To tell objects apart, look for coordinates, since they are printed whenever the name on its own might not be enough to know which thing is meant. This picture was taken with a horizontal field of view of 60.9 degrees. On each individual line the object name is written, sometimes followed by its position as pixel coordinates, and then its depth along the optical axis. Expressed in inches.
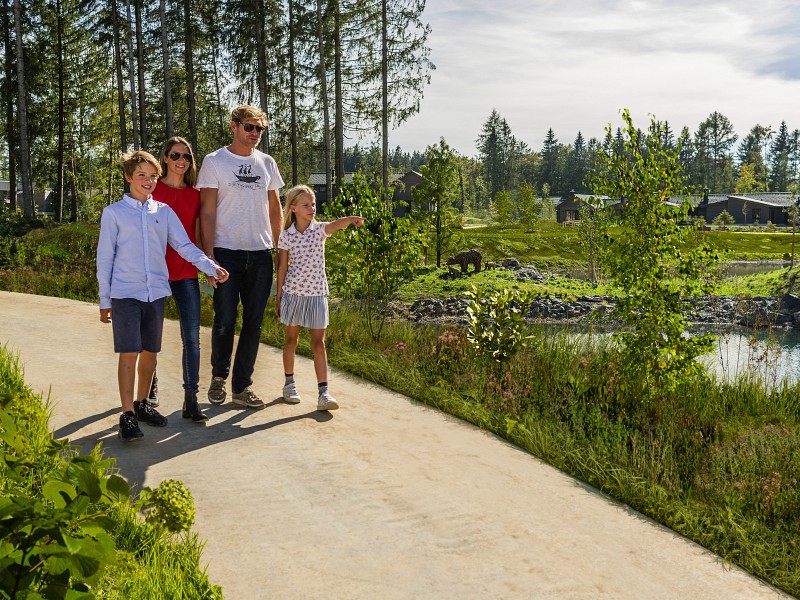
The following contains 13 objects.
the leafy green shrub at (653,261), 247.1
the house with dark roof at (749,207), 3080.7
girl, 224.1
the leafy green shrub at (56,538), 67.2
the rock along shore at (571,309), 827.4
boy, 181.5
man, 205.9
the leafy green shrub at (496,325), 281.0
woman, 199.9
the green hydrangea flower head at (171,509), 132.9
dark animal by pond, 1054.4
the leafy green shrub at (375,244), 334.6
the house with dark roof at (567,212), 3244.6
